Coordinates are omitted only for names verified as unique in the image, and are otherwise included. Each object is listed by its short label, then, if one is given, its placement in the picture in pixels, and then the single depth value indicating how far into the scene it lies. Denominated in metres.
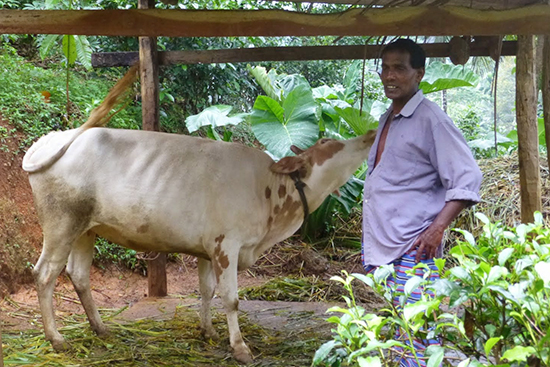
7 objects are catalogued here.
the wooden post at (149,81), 5.91
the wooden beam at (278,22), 2.83
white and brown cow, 4.41
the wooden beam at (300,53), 5.24
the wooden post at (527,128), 4.65
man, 2.97
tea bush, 1.41
